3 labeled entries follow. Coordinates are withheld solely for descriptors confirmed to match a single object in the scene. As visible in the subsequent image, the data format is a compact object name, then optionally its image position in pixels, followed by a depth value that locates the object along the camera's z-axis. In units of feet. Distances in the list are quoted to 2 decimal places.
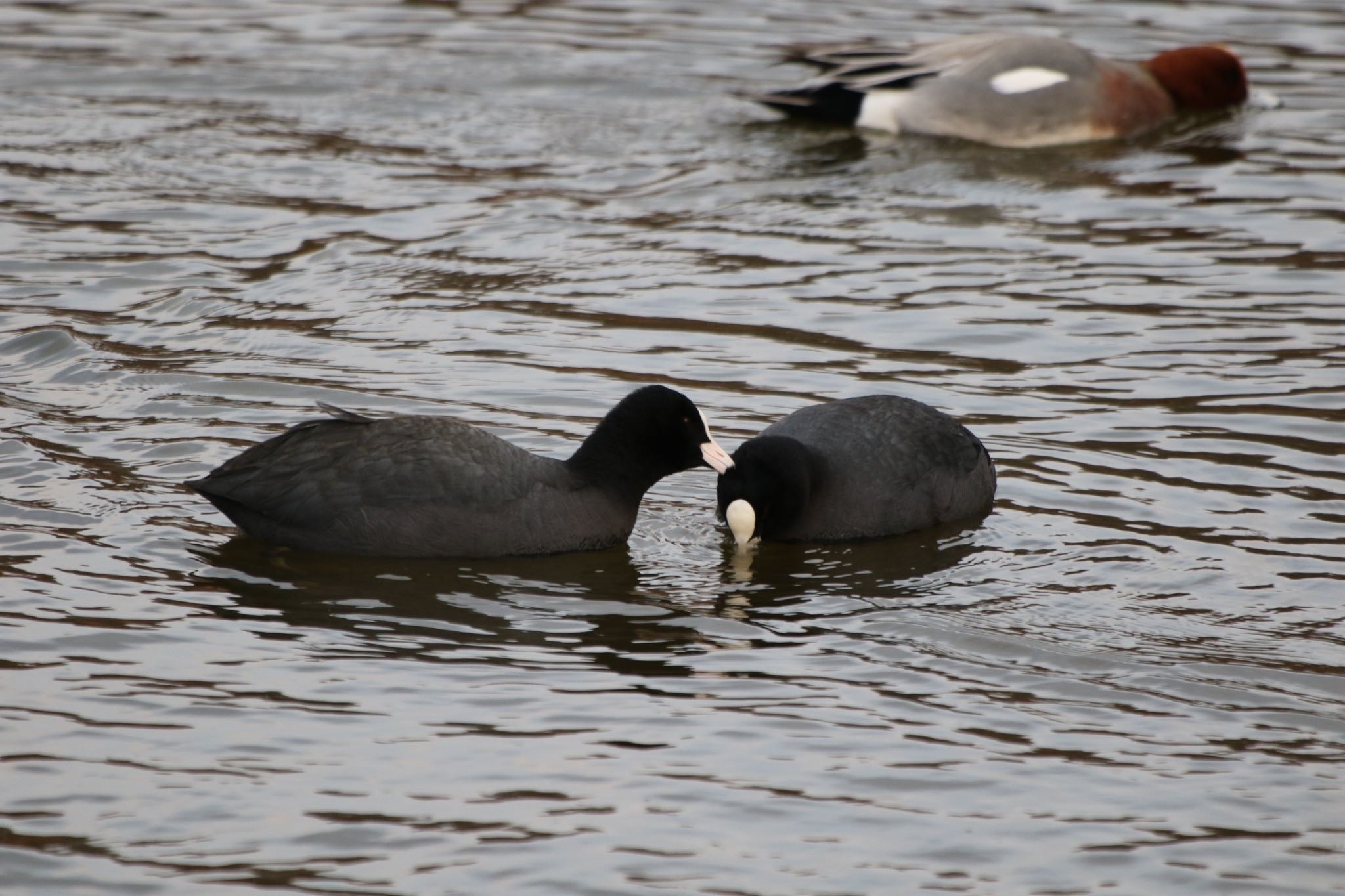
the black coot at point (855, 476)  48.49
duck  91.81
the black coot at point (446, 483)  46.34
